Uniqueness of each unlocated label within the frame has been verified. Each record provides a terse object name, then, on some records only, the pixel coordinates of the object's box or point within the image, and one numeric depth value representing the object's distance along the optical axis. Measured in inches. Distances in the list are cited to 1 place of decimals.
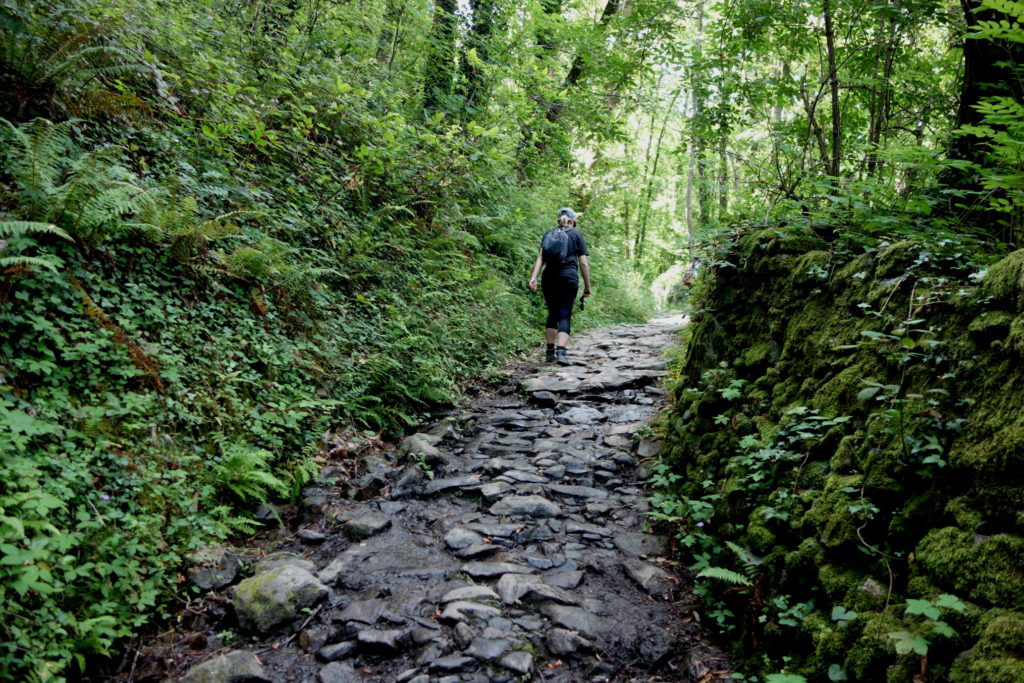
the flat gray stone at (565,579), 153.3
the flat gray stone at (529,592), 145.0
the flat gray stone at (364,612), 139.2
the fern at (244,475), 171.8
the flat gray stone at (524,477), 217.6
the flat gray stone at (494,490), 203.1
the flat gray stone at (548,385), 325.4
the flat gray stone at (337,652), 128.1
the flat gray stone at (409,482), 207.8
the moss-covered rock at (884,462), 86.4
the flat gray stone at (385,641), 128.6
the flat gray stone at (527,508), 192.7
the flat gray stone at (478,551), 167.5
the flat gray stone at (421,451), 229.6
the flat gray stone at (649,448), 231.5
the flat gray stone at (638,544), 168.6
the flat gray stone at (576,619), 134.6
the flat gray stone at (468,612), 136.5
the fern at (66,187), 174.9
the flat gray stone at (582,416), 283.0
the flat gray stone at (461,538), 173.7
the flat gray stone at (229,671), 119.8
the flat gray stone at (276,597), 138.4
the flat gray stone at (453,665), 120.0
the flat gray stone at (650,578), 150.6
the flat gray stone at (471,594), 145.3
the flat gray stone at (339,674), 121.7
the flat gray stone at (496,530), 179.8
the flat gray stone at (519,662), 120.1
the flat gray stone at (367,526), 178.4
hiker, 376.2
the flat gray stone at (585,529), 181.0
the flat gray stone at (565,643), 127.0
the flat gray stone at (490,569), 157.4
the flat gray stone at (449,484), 209.6
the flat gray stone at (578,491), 206.8
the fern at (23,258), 149.5
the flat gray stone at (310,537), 174.4
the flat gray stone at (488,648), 124.0
